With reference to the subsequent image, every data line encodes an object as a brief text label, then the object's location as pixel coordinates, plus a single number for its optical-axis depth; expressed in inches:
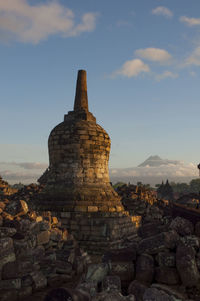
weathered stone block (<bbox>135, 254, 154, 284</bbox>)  246.7
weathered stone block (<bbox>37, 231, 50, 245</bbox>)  358.8
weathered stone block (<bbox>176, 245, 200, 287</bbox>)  234.5
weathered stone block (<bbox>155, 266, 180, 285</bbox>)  241.4
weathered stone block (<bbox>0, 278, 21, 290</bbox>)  275.3
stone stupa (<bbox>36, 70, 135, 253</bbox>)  482.9
